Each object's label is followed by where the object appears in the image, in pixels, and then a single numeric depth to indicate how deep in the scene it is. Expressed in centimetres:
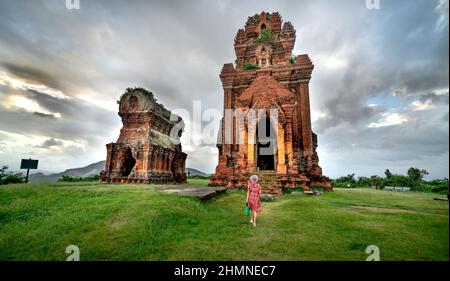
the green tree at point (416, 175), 1966
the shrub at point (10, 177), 1512
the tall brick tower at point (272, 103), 1211
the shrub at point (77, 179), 1817
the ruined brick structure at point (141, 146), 1684
